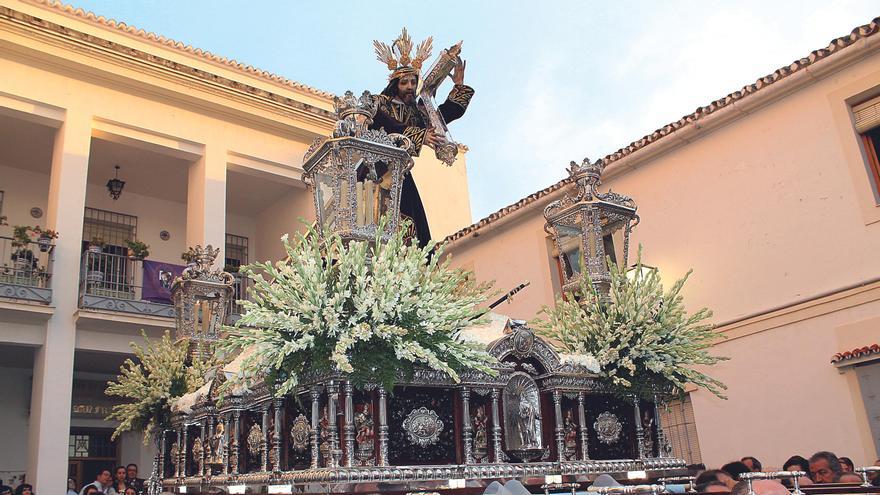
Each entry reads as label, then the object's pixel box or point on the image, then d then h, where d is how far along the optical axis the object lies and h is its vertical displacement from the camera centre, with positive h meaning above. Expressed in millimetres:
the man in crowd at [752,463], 6391 -49
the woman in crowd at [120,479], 10676 +429
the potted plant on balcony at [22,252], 13352 +4579
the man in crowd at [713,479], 4379 -99
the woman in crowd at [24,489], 10430 +393
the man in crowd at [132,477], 11264 +465
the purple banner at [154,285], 14820 +4130
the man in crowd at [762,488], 3139 -122
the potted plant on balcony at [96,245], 13875 +4988
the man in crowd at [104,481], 10172 +395
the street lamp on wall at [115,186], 16656 +6742
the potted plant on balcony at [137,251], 14914 +4795
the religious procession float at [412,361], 4250 +722
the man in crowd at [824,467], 5621 -107
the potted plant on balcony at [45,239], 12805 +4442
